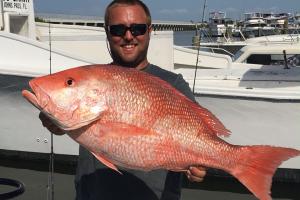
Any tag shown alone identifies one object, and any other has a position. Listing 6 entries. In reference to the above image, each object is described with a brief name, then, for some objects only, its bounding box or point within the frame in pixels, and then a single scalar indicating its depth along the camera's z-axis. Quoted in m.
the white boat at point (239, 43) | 17.69
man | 2.24
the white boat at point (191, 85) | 5.70
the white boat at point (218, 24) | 30.53
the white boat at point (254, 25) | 33.03
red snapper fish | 1.79
